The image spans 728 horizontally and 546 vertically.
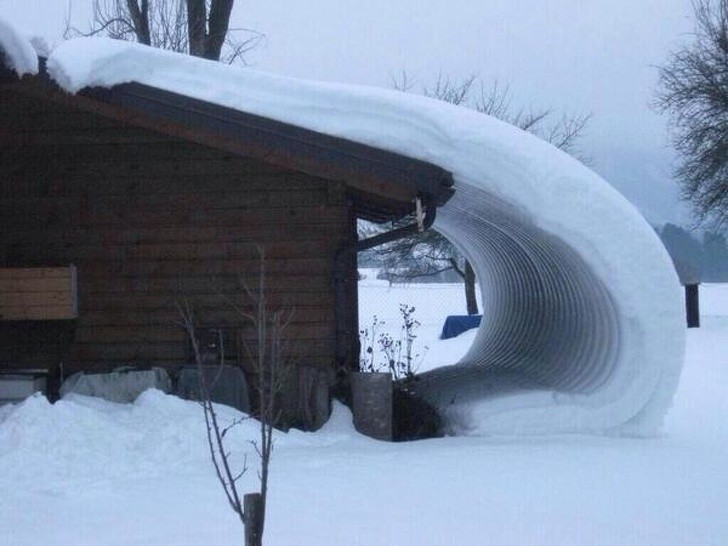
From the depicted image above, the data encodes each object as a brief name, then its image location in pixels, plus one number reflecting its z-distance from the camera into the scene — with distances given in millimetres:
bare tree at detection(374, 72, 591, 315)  28062
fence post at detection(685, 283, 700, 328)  26875
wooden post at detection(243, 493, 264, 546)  3842
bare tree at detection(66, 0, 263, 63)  19078
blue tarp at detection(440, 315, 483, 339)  27234
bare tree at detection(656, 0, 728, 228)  27938
